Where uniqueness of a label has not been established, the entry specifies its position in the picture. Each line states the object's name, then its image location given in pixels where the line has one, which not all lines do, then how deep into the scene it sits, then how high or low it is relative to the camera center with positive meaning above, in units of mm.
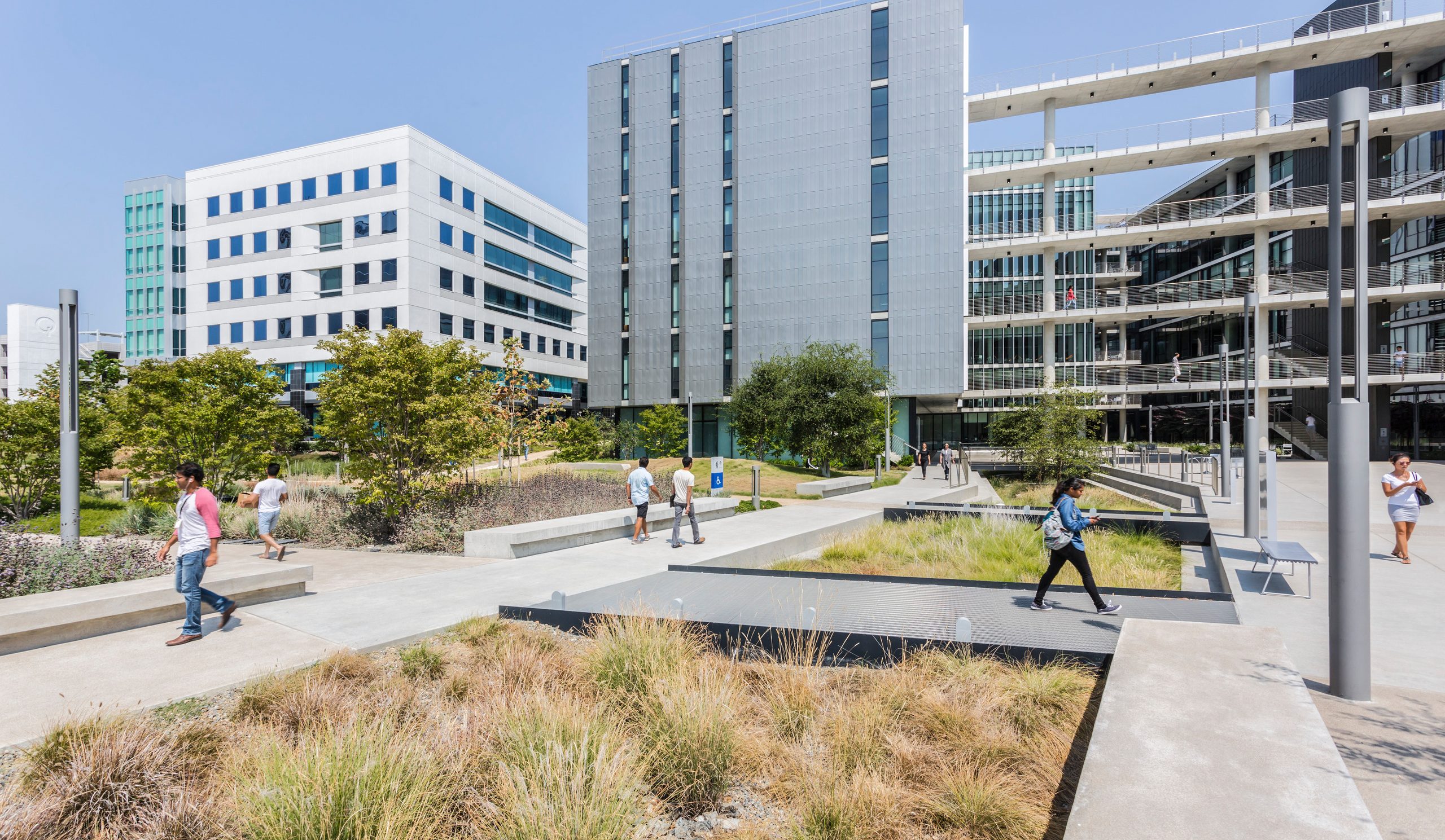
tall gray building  41469 +14461
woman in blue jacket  6641 -1316
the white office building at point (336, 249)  43281 +11664
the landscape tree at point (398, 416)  13047 +99
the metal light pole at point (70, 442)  9203 -280
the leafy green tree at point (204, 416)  15500 +126
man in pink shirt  6516 -1165
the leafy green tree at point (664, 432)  43906 -757
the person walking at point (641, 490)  12758 -1322
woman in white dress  9945 -1274
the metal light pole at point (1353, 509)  4820 -665
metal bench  7883 -1628
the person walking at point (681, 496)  12430 -1396
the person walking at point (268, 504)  11578 -1425
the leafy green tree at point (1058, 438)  26812 -726
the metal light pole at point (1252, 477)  11578 -997
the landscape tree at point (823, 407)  34844 +716
